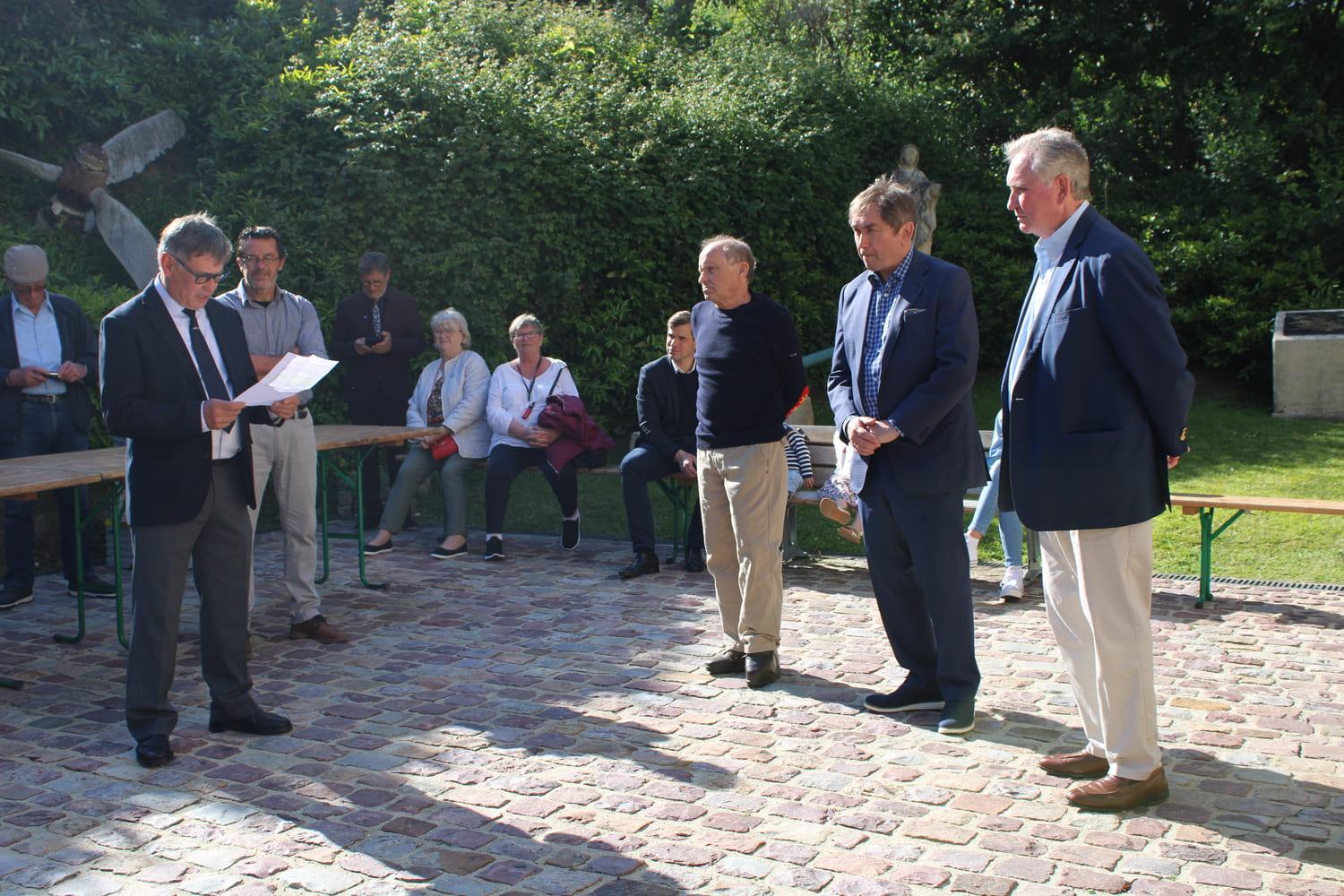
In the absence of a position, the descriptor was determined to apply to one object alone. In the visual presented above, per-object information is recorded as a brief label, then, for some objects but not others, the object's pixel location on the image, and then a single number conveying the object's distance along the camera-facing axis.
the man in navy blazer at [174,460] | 4.64
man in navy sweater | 5.59
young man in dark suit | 8.17
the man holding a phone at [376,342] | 9.36
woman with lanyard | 8.83
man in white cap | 7.34
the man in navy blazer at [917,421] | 4.84
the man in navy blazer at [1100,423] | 4.00
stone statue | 15.34
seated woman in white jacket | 8.92
